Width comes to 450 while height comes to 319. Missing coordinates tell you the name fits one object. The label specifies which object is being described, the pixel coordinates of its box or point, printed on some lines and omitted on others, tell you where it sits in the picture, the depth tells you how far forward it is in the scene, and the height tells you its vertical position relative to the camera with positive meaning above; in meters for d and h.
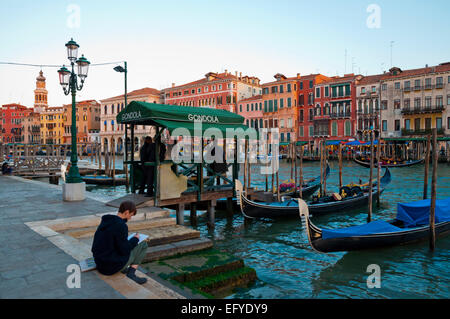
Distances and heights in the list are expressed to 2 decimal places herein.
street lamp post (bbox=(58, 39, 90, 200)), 7.84 +0.53
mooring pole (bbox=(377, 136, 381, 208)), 12.38 -1.15
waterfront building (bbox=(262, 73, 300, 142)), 44.59 +5.93
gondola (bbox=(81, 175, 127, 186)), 20.03 -1.61
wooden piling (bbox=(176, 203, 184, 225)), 8.22 -1.44
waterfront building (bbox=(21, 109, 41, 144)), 72.11 +5.03
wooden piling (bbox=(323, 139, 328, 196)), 13.66 -0.69
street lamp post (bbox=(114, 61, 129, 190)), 13.87 +3.25
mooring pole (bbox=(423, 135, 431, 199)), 10.23 -0.41
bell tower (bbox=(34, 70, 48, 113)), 73.75 +12.14
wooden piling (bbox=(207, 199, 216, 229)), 9.13 -1.63
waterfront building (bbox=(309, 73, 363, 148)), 39.56 +4.96
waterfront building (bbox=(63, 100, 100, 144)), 65.50 +6.41
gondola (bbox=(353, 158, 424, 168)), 28.03 -1.05
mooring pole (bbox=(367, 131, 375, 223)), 9.18 -1.32
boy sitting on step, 3.41 -0.93
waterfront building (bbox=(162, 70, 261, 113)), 49.75 +9.01
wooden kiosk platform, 7.39 -0.18
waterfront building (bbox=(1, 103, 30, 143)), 75.94 +6.63
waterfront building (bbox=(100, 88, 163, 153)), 56.69 +6.61
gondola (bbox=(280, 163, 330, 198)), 13.27 -1.48
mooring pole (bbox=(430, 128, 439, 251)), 7.28 -1.41
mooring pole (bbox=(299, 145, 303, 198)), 12.48 -1.41
